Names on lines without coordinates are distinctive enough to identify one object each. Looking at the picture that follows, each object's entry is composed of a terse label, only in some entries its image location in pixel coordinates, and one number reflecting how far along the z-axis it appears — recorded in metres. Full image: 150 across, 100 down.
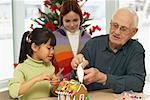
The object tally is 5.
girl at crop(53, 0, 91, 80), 3.43
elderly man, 2.71
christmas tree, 3.81
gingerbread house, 2.39
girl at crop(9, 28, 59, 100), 2.57
